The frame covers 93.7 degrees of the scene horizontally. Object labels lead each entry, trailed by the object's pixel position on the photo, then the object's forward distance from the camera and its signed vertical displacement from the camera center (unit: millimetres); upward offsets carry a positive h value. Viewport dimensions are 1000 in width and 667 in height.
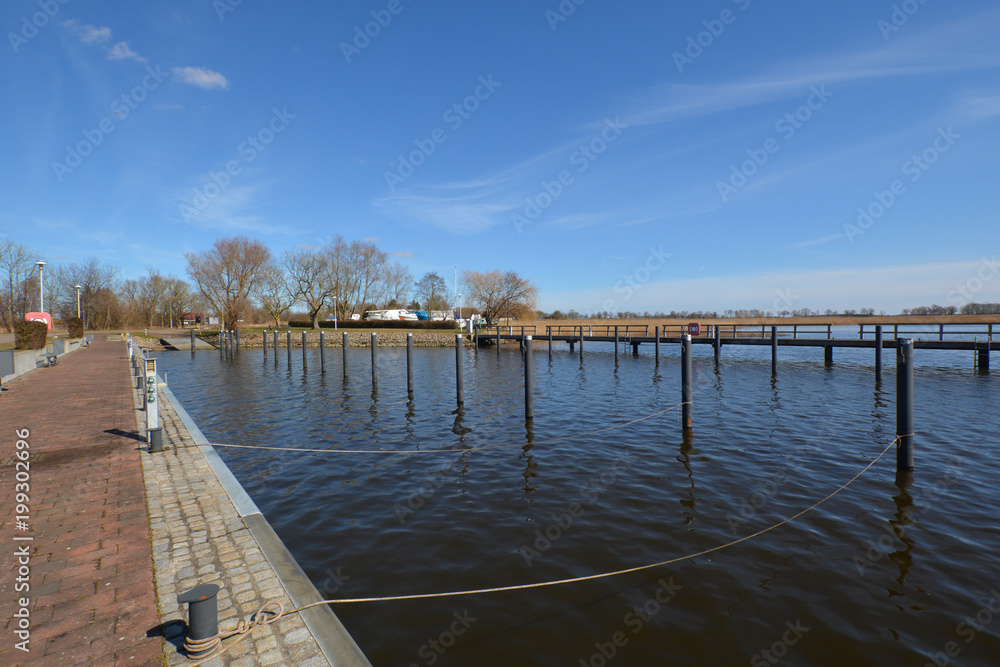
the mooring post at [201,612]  3037 -1849
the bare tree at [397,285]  71562 +6797
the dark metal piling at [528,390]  12063 -1703
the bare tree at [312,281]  60000 +6015
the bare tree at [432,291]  85125 +6425
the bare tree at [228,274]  52594 +6329
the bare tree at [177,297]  74438 +5380
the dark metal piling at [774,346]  23031 -1387
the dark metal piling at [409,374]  16750 -1732
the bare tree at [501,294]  65562 +4250
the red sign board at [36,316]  30706 +1154
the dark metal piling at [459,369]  14692 -1424
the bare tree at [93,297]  64375 +4852
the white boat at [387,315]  68500 +1759
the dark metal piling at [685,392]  10391 -1612
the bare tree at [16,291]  49531 +4662
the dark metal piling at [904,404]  7383 -1403
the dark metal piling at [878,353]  19325 -1510
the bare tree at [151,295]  73612 +5752
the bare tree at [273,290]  56281 +4804
